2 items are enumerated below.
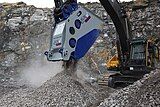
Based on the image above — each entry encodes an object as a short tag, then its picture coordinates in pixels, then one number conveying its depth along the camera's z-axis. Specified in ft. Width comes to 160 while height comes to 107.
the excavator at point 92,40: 30.42
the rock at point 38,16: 65.10
